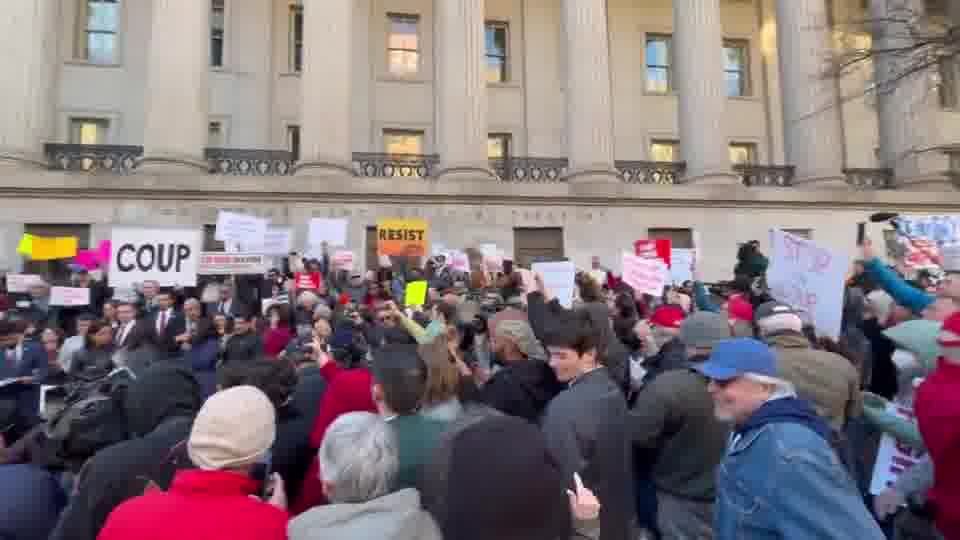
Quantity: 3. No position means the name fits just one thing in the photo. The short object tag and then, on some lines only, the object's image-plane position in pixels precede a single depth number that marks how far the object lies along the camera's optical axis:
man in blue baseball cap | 2.26
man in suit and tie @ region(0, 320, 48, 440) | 4.18
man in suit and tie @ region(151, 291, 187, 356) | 6.77
